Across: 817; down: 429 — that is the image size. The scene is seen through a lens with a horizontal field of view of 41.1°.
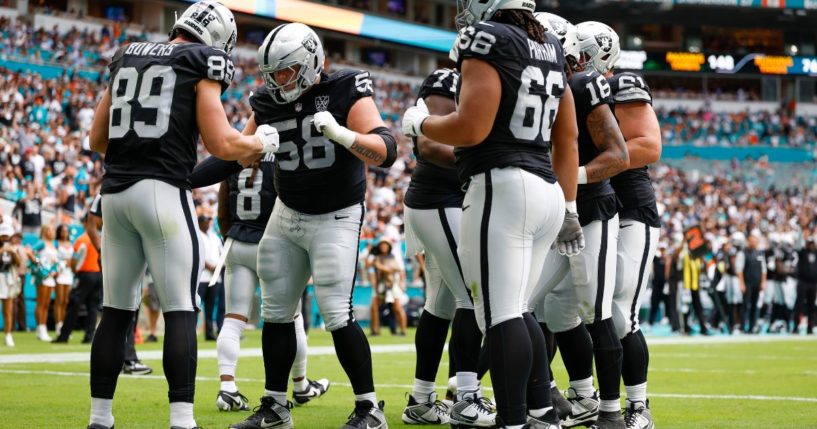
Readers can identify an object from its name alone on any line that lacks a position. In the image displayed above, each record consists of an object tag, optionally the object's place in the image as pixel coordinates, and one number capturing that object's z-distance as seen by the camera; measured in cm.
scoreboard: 4856
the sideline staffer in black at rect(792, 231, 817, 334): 2042
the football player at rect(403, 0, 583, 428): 463
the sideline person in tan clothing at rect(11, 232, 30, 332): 1475
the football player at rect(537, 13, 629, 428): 563
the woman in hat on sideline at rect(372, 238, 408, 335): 1717
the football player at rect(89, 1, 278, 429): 490
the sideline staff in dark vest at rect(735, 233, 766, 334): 2086
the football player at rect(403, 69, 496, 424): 604
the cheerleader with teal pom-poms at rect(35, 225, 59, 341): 1505
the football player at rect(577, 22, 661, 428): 600
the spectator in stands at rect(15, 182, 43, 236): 1739
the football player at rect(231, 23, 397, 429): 555
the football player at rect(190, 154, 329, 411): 734
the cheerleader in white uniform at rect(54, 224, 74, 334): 1575
